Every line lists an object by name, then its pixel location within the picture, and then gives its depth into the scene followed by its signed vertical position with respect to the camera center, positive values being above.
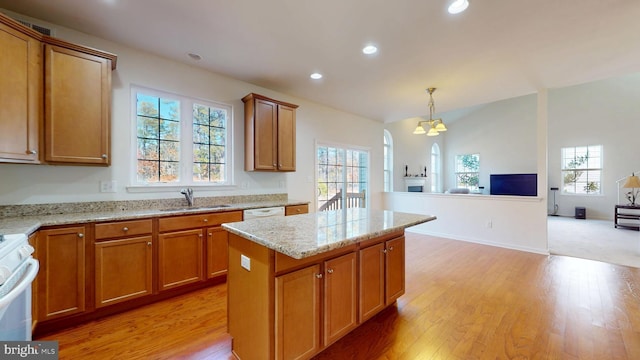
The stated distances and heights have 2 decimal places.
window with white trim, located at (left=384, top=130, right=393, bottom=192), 7.21 +0.55
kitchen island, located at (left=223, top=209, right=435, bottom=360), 1.42 -0.68
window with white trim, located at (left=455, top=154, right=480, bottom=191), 9.61 +0.34
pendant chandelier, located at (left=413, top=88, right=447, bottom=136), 4.15 +0.92
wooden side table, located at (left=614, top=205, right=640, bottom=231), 6.12 -0.95
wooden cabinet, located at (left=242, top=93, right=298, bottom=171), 3.52 +0.67
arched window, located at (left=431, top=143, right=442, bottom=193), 9.77 +0.41
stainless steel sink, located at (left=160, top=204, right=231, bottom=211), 2.76 -0.33
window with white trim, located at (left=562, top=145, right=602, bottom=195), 7.50 +0.30
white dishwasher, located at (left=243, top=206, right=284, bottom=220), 3.11 -0.43
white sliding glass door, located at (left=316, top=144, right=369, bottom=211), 4.86 +0.13
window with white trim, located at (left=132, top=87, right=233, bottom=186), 2.90 +0.51
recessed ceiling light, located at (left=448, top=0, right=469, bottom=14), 2.04 +1.46
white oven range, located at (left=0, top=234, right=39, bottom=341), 1.17 -0.51
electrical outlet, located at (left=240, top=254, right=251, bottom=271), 1.56 -0.53
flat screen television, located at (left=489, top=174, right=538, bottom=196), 7.94 -0.16
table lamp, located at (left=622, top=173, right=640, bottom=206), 5.54 -0.06
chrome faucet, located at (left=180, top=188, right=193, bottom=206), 3.03 -0.19
